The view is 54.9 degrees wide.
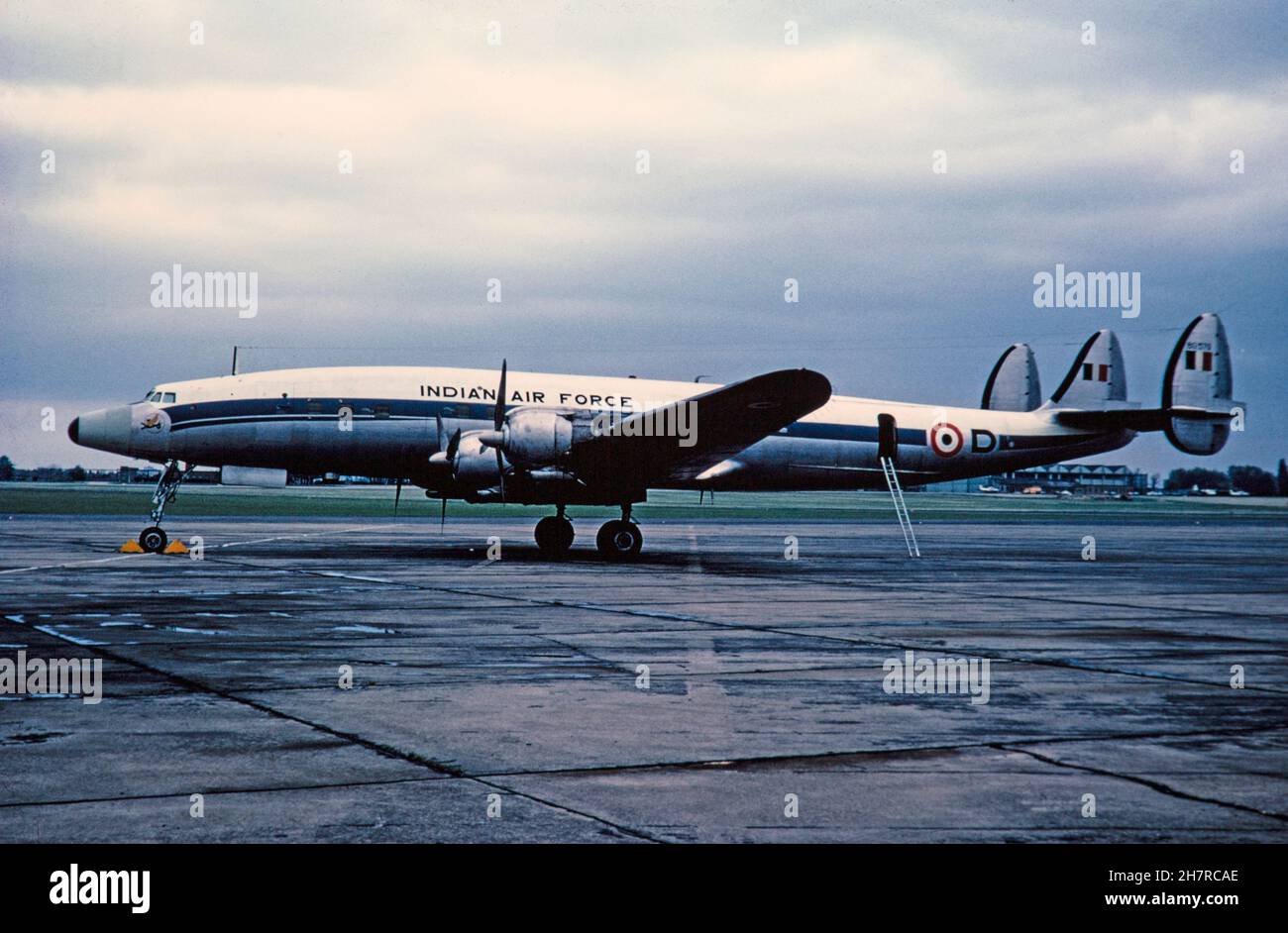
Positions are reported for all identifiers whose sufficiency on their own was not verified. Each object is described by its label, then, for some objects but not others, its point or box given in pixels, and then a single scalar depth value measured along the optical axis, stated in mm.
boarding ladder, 33156
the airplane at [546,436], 27109
